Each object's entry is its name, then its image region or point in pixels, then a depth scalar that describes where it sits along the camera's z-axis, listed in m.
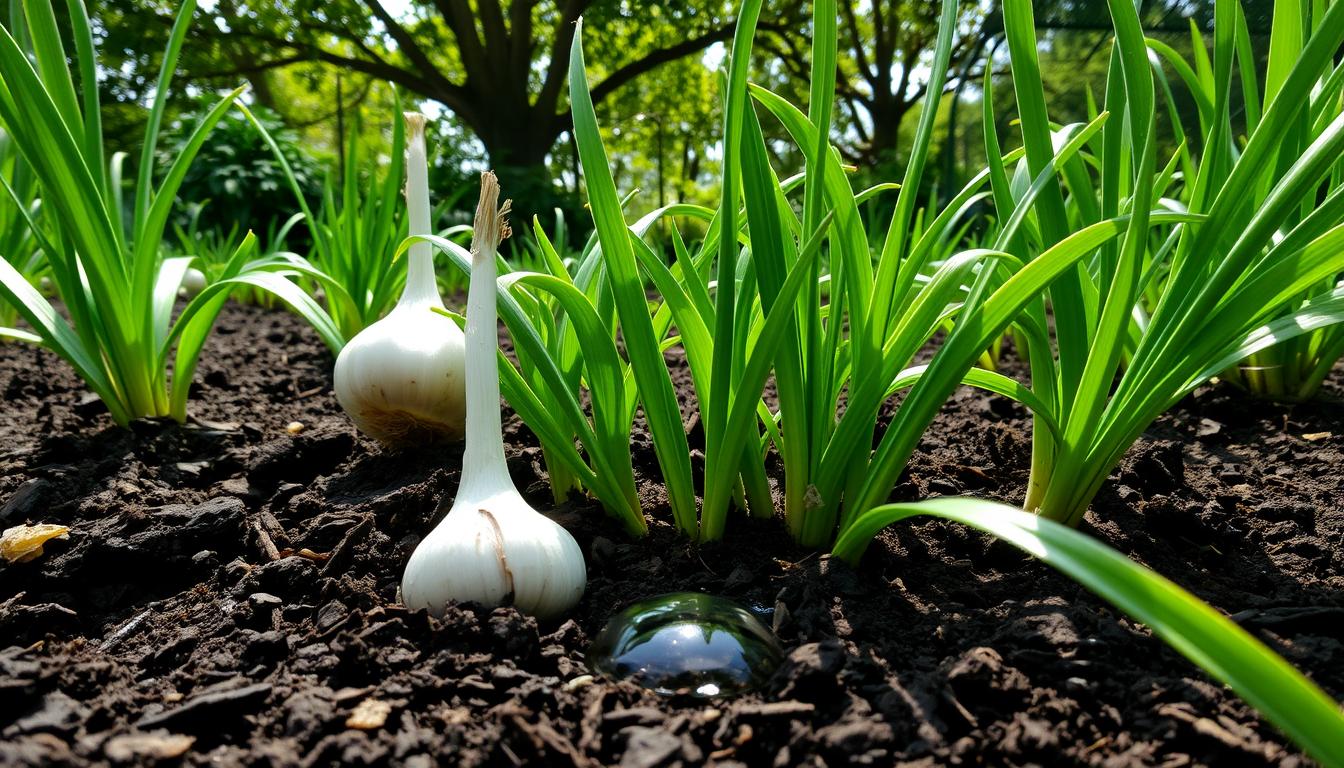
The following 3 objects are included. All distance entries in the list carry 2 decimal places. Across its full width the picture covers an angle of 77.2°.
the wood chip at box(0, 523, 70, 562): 0.32
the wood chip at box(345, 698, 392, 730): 0.21
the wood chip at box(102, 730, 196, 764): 0.19
